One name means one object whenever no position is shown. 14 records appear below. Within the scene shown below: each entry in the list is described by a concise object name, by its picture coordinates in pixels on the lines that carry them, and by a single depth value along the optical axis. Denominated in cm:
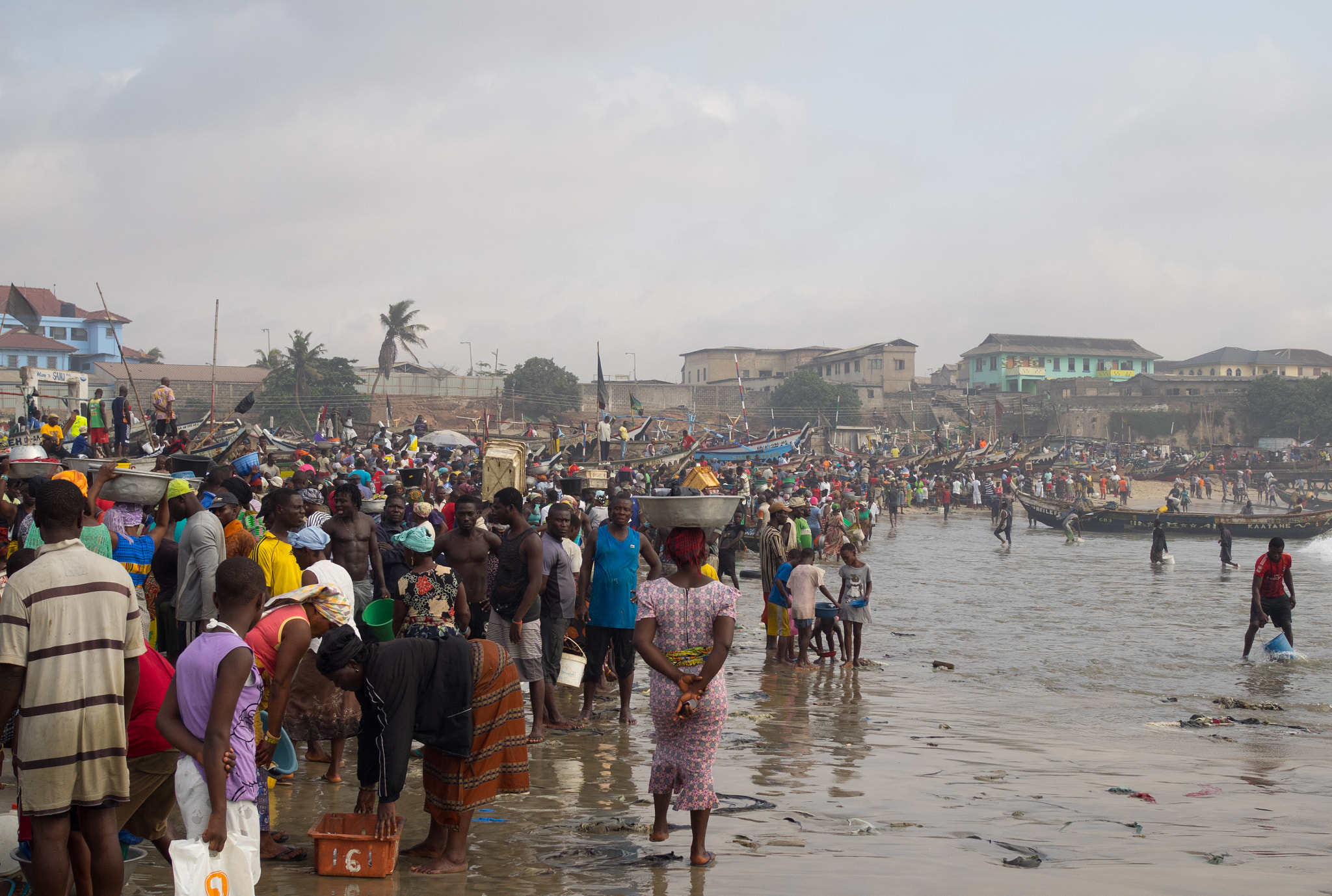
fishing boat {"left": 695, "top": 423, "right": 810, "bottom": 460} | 4553
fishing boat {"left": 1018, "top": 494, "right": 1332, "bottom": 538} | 3772
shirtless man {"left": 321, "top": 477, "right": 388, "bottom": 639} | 725
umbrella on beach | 3403
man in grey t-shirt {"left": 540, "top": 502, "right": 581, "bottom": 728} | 750
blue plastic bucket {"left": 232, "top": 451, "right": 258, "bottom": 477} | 1294
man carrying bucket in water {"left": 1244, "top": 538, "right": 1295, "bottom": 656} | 1237
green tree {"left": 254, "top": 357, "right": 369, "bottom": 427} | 5369
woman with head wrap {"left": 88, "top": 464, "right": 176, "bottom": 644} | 732
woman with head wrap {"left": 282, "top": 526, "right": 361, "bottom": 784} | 553
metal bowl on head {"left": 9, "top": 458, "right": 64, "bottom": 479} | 1005
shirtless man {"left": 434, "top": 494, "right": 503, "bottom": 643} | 693
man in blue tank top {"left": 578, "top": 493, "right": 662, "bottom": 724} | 757
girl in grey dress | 1116
